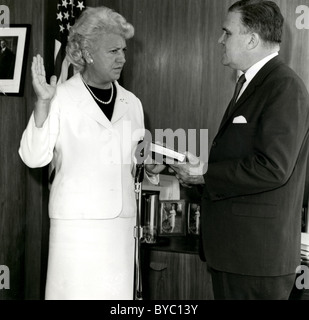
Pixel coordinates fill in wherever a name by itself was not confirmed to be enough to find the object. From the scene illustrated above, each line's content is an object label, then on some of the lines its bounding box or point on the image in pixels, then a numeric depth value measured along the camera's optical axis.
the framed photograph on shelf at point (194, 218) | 3.33
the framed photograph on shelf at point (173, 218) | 3.28
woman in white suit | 2.39
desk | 2.95
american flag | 3.01
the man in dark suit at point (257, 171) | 2.02
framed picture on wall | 2.74
